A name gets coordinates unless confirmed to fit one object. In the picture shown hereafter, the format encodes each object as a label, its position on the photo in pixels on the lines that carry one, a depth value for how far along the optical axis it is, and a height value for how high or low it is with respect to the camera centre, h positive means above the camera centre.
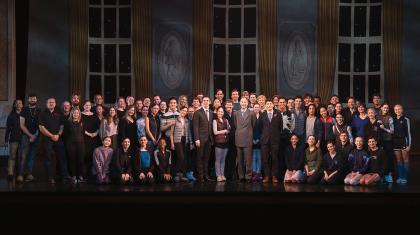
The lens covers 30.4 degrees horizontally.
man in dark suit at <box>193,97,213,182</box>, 11.41 -0.03
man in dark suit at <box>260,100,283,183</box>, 11.33 -0.07
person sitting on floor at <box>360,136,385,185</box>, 10.89 -0.47
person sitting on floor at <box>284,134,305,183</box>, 11.25 -0.42
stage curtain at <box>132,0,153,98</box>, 15.82 +1.81
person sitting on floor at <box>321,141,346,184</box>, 11.02 -0.48
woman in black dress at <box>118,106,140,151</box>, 11.27 +0.05
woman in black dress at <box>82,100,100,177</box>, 11.23 +0.02
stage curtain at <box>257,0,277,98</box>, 15.80 +1.87
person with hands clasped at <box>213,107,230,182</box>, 11.43 -0.10
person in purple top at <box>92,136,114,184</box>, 10.89 -0.44
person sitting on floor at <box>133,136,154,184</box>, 10.97 -0.48
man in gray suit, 11.37 -0.01
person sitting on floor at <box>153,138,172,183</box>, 11.24 -0.44
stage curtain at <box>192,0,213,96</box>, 15.82 +1.89
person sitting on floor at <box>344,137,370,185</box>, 10.97 -0.44
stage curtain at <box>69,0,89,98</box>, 15.84 +1.85
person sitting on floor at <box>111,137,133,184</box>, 10.89 -0.49
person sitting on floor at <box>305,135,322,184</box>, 11.13 -0.43
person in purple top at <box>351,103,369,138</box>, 11.42 +0.16
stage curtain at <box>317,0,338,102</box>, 15.74 +1.87
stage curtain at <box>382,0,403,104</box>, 15.73 +1.82
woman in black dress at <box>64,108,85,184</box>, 11.09 -0.14
